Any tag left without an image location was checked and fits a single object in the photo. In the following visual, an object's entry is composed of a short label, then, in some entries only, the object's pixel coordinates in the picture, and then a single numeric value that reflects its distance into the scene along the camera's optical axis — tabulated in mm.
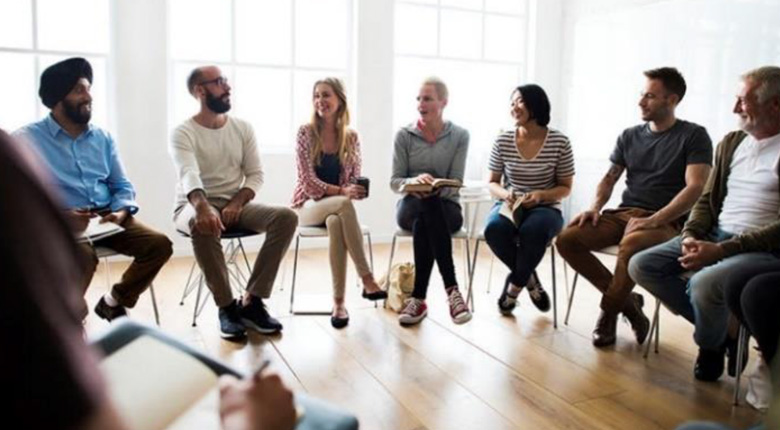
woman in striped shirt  3090
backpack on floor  3350
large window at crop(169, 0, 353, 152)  4738
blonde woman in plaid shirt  3174
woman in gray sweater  3205
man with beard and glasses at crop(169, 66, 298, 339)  2900
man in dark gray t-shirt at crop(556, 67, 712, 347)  2781
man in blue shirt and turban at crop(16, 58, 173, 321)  2760
